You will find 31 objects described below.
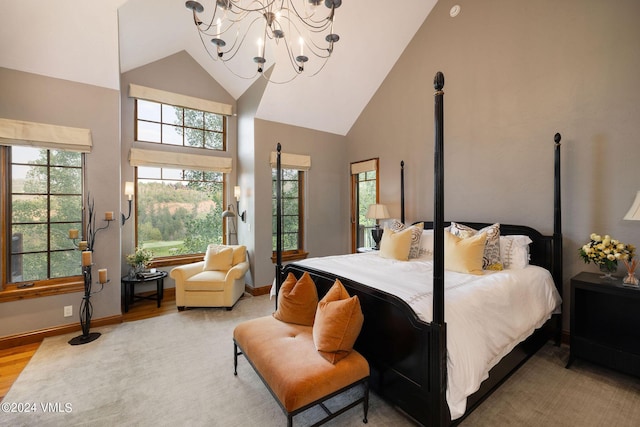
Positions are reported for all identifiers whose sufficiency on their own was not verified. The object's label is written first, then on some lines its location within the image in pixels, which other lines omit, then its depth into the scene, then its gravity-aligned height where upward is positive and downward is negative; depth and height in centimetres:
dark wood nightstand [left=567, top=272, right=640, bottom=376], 221 -102
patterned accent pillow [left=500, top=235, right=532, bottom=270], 271 -39
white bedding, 158 -66
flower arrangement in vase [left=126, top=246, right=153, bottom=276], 385 -64
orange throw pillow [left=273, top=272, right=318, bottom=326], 222 -73
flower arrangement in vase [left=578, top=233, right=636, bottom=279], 223 -34
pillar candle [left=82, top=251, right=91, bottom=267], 290 -46
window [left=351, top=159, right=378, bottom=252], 497 +29
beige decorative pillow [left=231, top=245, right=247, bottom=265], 423 -62
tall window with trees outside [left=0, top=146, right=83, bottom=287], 298 +5
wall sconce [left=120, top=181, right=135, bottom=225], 376 +35
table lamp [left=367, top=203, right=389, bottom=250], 435 +0
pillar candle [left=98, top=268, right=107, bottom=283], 314 -69
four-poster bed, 154 -86
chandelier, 335 +237
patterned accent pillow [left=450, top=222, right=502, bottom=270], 267 -37
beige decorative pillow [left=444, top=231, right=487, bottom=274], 251 -39
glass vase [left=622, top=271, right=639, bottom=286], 217 -54
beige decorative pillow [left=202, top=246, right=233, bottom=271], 408 -68
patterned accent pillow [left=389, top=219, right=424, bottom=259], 331 -34
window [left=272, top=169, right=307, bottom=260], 492 +1
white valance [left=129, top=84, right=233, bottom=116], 404 +185
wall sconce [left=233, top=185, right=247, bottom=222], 470 +27
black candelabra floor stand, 292 -113
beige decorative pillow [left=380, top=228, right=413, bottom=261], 315 -37
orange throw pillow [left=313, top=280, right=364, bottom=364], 175 -75
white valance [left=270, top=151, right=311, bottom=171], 459 +92
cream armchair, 371 -98
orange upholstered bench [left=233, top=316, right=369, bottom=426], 154 -95
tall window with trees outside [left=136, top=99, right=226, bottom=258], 428 +41
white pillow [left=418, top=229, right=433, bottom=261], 330 -41
